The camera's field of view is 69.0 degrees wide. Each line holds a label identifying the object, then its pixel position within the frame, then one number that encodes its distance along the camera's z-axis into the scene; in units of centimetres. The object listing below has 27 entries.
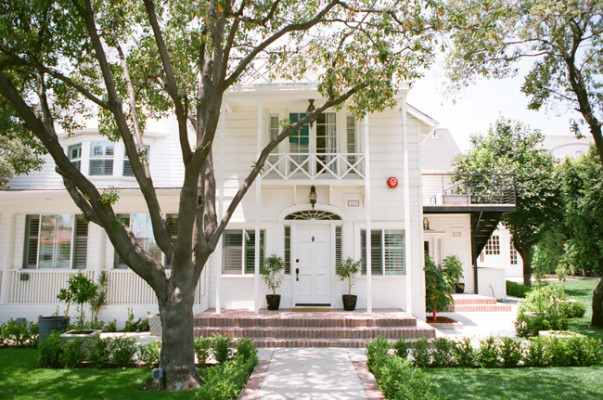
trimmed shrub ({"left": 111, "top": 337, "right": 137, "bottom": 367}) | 845
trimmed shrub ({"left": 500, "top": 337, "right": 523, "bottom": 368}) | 848
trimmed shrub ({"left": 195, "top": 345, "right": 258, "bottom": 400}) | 524
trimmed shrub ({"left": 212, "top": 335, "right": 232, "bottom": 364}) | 836
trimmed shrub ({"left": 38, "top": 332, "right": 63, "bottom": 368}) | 838
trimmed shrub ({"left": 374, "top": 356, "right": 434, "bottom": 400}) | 527
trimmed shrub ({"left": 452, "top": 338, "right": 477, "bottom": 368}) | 841
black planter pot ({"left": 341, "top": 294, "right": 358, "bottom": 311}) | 1250
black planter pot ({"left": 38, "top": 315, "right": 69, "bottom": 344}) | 1054
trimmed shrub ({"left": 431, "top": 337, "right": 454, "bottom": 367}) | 842
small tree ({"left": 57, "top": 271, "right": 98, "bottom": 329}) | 1104
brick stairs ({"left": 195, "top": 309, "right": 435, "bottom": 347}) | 1052
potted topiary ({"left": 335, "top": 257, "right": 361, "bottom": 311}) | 1252
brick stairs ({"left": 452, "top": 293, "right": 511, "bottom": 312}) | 1558
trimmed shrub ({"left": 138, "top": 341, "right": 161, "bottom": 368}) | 821
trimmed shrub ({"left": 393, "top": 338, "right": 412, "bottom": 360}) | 832
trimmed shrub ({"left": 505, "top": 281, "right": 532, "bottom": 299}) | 2027
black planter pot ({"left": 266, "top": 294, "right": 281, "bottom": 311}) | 1257
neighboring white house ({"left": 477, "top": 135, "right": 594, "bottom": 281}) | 3062
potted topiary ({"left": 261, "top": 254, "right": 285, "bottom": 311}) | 1259
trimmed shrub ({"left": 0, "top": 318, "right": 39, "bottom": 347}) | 1020
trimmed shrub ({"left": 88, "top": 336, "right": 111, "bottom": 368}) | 836
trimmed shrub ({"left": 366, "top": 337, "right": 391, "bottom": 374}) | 738
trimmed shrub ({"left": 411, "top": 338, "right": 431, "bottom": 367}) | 840
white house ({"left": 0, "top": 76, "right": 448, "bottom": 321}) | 1291
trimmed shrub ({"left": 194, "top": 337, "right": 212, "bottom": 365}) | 829
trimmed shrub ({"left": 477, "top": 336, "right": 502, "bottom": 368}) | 844
